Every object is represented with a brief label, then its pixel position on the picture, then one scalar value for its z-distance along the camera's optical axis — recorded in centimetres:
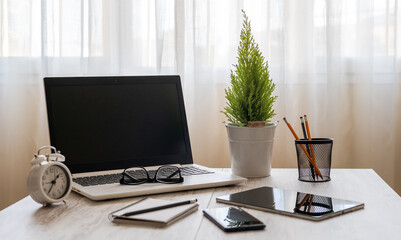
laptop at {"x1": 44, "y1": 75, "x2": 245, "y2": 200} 124
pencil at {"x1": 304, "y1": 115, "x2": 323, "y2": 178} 123
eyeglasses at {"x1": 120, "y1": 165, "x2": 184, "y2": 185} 112
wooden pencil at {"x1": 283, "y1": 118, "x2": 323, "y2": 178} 123
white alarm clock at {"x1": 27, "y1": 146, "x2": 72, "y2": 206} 96
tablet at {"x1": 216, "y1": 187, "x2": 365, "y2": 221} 89
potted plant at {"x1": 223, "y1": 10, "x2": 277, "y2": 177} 127
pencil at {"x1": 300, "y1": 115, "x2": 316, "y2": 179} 123
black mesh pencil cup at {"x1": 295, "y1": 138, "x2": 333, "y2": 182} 123
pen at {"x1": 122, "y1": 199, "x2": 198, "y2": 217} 87
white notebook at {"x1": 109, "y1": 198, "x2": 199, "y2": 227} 84
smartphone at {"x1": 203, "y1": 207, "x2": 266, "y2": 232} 81
